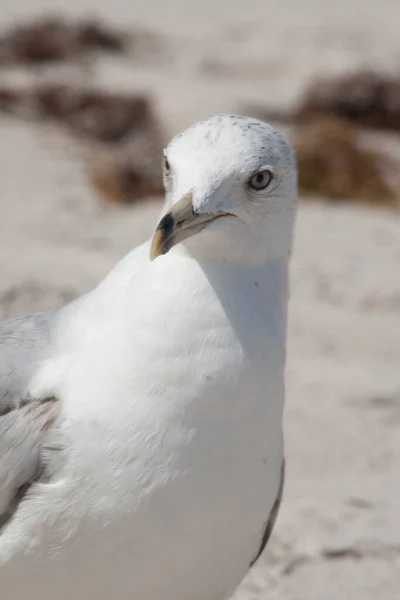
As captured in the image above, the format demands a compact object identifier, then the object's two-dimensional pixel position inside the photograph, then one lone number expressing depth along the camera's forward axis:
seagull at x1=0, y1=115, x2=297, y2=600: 5.41
